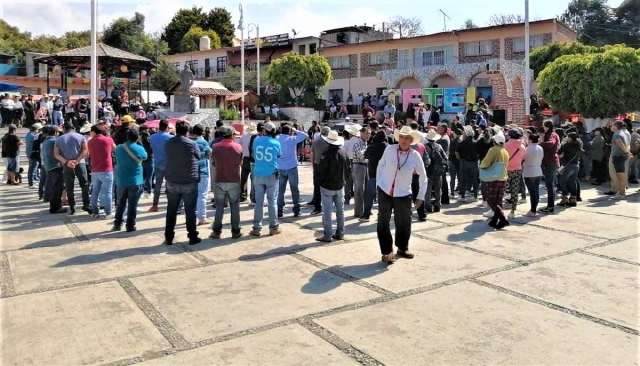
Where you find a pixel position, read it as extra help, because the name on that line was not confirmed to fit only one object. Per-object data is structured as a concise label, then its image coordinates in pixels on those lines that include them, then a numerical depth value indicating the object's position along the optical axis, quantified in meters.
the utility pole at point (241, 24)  28.12
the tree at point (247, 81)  43.81
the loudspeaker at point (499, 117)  22.41
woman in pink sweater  9.73
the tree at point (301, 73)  34.69
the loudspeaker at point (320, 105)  35.19
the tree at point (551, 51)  31.23
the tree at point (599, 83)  17.36
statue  21.95
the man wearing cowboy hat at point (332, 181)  7.71
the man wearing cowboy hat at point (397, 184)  6.55
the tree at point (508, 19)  54.55
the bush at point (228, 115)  26.53
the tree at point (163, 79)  46.78
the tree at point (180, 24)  62.84
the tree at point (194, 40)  59.31
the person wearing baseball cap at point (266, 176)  7.98
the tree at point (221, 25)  63.66
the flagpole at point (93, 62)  13.77
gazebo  22.67
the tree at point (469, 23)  57.84
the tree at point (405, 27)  55.29
